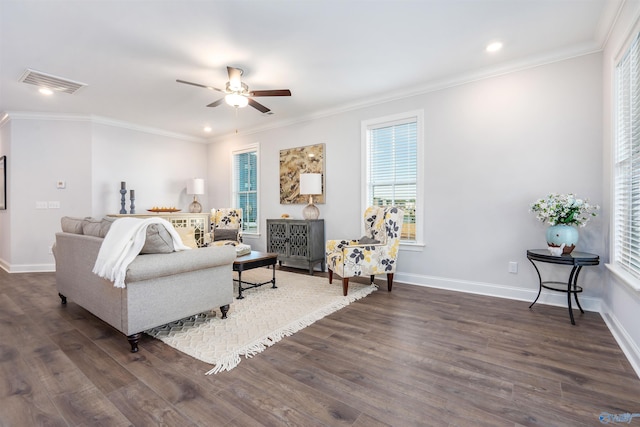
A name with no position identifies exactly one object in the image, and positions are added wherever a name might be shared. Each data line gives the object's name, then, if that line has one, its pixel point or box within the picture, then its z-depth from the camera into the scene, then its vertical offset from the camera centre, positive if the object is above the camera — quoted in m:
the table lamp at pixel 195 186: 6.08 +0.46
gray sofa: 2.16 -0.60
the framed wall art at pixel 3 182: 4.96 +0.45
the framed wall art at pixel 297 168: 4.94 +0.70
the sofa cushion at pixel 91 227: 2.67 -0.16
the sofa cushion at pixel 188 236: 3.49 -0.32
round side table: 2.57 -0.45
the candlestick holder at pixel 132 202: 5.32 +0.13
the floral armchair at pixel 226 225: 4.77 -0.28
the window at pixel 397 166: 4.03 +0.60
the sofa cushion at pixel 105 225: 2.55 -0.14
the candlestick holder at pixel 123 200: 5.22 +0.16
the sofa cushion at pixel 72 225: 2.95 -0.16
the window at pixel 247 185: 5.96 +0.48
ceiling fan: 3.21 +1.27
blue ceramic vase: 2.71 -0.25
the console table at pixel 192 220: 5.45 -0.21
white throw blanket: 2.08 -0.27
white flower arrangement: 2.74 -0.01
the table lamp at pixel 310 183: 4.62 +0.39
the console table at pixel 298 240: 4.64 -0.50
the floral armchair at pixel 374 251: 3.52 -0.51
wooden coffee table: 3.29 -0.60
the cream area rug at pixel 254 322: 2.19 -1.01
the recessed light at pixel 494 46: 2.95 +1.60
